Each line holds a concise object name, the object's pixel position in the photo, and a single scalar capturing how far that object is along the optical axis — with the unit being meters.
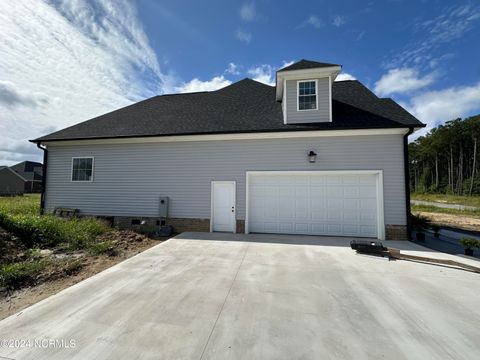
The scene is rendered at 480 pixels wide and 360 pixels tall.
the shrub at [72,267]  4.46
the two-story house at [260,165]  7.39
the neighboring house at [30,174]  35.59
